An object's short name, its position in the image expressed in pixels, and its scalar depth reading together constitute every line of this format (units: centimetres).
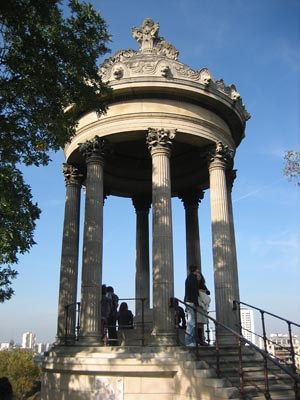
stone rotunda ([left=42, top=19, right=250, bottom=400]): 1483
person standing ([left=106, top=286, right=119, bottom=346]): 1736
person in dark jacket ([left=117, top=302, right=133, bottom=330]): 1848
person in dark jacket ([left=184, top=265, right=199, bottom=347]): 1470
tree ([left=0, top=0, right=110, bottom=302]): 1144
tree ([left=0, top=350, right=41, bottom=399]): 6956
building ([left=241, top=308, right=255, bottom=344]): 14625
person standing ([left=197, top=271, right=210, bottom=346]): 1545
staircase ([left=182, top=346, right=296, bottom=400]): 1113
